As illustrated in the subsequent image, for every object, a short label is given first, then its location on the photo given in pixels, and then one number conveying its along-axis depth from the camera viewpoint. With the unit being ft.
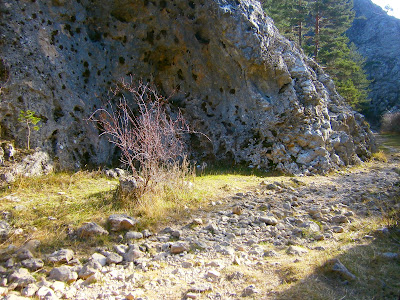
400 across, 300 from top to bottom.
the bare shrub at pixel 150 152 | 15.97
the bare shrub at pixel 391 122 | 76.28
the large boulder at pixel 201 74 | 23.75
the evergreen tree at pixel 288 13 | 68.39
